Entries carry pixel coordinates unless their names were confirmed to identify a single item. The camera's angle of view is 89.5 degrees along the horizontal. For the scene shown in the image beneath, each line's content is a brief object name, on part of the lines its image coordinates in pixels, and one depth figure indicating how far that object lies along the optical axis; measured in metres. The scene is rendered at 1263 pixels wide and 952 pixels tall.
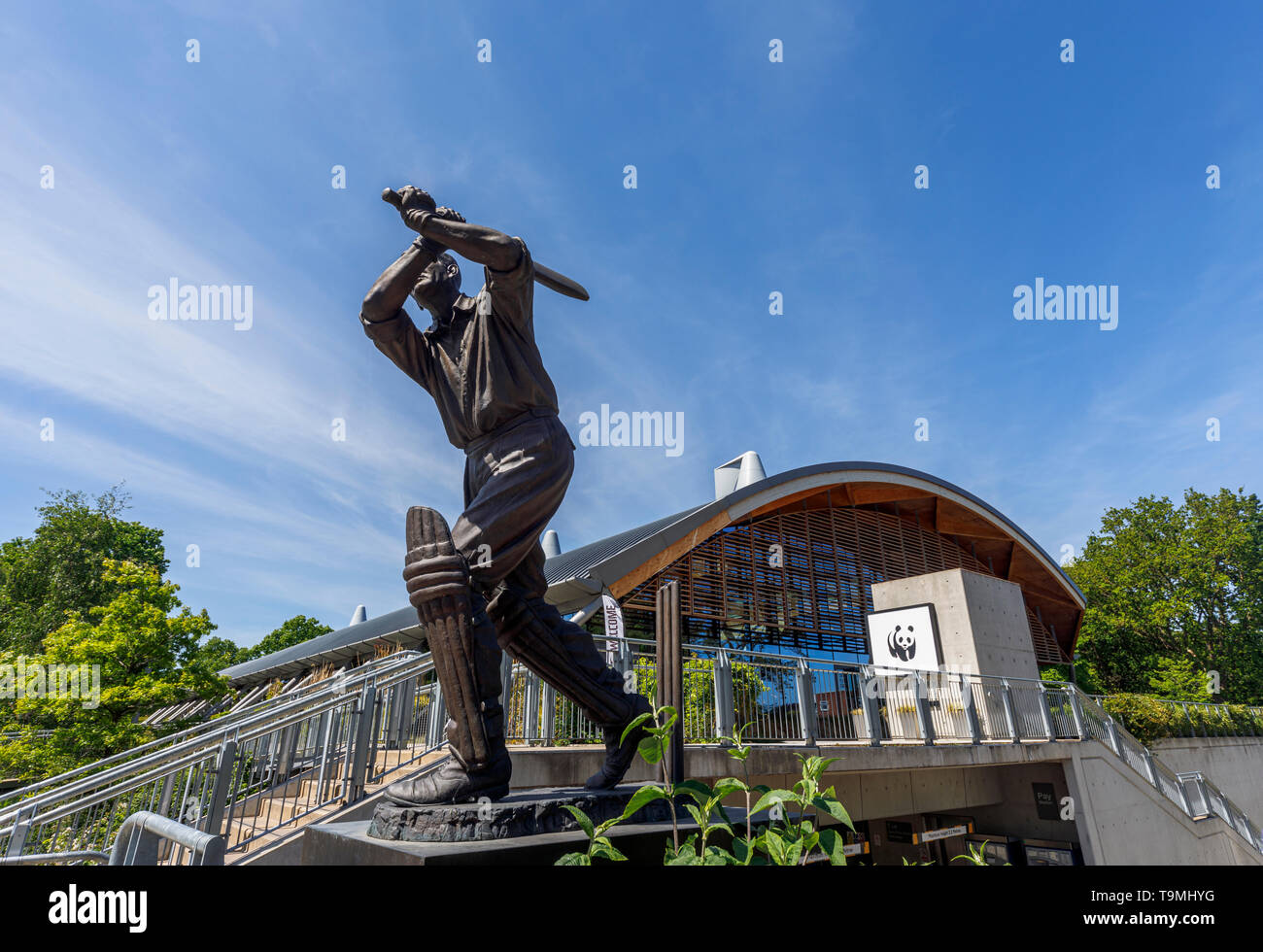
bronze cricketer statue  2.76
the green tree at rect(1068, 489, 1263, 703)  33.81
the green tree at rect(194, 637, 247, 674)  15.50
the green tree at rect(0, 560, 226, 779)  13.09
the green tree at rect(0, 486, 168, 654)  28.97
